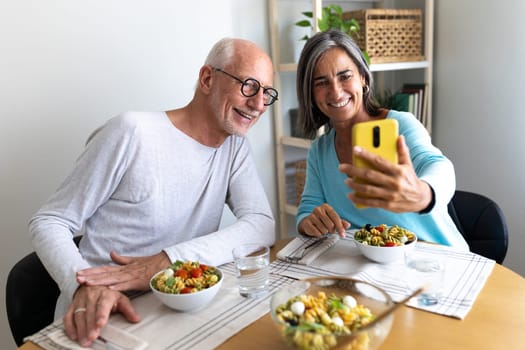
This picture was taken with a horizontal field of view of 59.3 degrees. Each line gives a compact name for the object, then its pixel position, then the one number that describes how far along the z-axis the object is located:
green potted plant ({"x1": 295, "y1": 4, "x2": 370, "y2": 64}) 2.16
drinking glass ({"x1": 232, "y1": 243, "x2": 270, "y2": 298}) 1.08
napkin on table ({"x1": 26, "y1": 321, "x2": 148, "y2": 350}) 0.89
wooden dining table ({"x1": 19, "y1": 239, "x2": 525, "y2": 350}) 0.86
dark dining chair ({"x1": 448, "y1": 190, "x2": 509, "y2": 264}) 1.48
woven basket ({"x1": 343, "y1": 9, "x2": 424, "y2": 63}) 2.31
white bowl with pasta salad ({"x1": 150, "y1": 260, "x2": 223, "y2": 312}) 0.97
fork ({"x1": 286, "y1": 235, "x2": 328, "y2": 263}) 1.26
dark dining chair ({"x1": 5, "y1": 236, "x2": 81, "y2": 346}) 1.22
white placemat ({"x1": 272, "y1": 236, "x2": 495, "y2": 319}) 1.00
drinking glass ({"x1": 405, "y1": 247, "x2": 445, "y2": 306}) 1.00
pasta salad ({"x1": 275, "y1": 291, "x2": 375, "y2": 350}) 0.73
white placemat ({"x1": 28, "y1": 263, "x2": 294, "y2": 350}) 0.91
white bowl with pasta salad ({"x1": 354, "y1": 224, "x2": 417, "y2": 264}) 1.17
